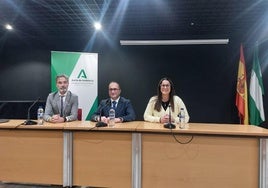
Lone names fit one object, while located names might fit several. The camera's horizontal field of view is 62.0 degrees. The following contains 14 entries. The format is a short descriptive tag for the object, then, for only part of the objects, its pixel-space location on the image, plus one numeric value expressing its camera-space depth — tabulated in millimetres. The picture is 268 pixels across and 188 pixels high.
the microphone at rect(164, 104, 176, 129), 2238
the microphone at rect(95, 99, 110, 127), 2332
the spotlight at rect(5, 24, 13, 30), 4402
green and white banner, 4598
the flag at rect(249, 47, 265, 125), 4004
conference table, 2100
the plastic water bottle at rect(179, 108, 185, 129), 2302
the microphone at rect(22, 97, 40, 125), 2477
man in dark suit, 2840
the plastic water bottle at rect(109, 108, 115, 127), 2410
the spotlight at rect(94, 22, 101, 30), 4096
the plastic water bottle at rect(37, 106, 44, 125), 2509
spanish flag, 4039
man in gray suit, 2908
